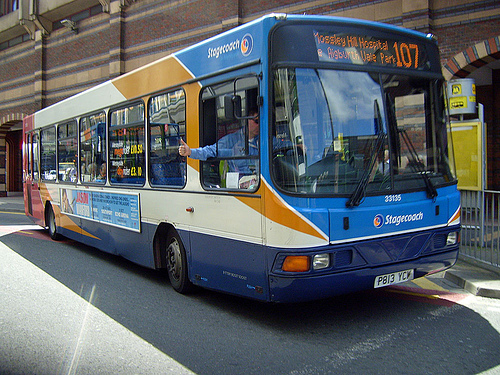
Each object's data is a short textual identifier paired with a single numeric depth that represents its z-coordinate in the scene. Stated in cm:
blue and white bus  428
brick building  1172
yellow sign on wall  855
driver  451
